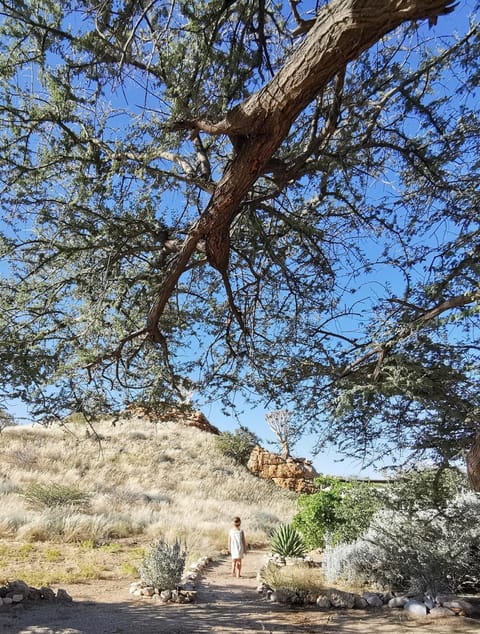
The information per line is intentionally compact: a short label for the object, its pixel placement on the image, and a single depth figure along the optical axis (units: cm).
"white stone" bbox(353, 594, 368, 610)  885
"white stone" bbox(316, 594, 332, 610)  891
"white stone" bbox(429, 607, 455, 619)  785
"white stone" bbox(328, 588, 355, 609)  884
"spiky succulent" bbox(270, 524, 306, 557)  1345
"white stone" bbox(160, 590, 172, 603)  920
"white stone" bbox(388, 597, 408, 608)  870
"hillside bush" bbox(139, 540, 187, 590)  944
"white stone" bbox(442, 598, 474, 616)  798
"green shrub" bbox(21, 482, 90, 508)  1700
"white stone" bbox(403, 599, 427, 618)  798
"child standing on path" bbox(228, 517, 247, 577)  1138
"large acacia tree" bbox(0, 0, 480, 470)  430
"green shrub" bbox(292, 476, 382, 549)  1168
